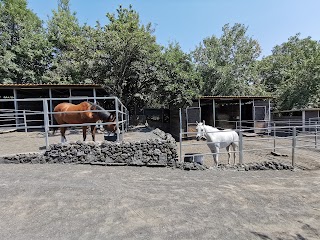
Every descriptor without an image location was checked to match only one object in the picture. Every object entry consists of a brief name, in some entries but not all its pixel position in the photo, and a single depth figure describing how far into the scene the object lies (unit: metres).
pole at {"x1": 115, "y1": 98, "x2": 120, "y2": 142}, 5.90
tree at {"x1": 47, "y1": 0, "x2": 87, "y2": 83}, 15.58
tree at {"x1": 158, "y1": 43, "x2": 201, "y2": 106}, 13.45
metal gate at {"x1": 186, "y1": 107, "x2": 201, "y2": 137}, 14.78
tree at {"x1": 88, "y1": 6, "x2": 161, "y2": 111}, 12.23
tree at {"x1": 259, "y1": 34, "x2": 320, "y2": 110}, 21.03
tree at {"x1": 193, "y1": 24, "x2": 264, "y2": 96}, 22.88
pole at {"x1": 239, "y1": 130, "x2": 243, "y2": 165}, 6.54
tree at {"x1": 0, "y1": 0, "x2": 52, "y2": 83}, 16.76
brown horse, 6.50
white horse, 7.29
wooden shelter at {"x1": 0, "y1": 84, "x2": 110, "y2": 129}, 12.19
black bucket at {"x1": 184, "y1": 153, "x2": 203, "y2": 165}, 6.29
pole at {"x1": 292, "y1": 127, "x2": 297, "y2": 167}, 6.57
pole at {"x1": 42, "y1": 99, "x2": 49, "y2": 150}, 5.44
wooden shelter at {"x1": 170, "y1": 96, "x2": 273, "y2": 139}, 14.93
